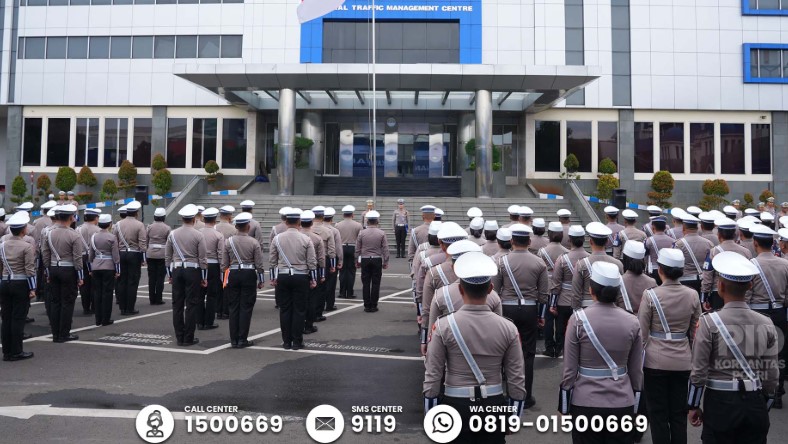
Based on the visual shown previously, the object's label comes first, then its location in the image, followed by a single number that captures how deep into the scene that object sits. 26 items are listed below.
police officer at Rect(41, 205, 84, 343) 8.87
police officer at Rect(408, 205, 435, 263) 11.11
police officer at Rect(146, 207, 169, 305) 11.93
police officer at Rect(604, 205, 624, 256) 11.39
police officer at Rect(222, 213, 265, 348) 8.62
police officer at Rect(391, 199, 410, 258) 20.48
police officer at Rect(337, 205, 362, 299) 12.55
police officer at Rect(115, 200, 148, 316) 11.28
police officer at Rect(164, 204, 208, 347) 8.76
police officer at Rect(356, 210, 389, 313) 11.66
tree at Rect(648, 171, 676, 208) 30.20
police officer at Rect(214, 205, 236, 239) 11.29
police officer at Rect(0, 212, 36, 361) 7.86
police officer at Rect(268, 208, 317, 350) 8.48
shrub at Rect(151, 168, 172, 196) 30.73
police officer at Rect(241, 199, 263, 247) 11.33
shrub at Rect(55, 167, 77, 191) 31.72
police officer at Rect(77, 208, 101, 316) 10.71
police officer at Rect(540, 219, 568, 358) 7.96
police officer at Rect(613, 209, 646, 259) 10.59
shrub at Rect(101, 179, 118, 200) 31.22
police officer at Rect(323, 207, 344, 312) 11.40
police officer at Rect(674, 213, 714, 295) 8.58
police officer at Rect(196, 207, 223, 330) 9.90
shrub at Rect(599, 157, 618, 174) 31.06
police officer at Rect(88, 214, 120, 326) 10.20
